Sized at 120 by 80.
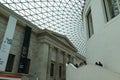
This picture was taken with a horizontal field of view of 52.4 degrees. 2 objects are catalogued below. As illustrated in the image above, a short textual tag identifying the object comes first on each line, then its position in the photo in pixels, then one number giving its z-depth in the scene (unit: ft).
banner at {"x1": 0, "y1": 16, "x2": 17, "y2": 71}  56.03
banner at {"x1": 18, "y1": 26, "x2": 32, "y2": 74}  68.78
